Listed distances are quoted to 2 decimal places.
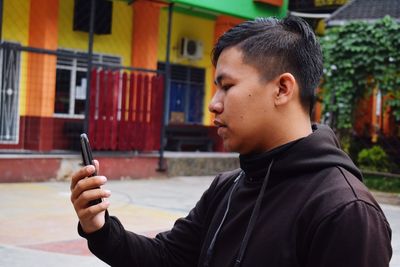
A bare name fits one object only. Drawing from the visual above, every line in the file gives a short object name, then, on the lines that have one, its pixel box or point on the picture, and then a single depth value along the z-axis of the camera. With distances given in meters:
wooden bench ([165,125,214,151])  16.59
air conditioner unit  16.72
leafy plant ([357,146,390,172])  14.06
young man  1.40
